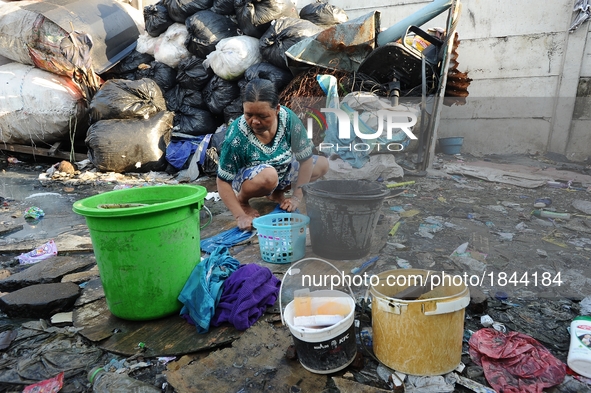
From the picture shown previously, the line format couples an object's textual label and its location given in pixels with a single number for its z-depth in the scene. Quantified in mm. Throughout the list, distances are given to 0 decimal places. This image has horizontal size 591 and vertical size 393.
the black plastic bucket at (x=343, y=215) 1914
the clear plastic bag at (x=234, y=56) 4496
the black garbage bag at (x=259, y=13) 4539
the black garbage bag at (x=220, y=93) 4746
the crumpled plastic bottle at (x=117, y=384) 1220
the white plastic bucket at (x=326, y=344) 1217
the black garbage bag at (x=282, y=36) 4305
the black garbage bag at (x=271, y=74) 4398
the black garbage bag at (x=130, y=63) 5438
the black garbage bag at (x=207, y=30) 4812
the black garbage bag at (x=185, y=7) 4988
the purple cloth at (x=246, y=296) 1520
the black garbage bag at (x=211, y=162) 4309
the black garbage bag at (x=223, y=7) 4844
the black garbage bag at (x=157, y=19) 5203
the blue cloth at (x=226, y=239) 2365
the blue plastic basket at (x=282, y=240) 2008
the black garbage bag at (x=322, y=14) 4793
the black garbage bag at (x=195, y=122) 5031
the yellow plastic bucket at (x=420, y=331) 1194
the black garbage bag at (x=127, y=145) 4324
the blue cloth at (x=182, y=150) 4555
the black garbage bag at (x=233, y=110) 4711
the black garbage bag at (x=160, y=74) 5242
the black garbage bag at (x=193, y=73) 4984
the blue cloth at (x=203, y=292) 1516
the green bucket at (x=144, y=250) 1440
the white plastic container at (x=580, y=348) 1234
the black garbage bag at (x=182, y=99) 5129
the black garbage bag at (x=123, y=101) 4461
